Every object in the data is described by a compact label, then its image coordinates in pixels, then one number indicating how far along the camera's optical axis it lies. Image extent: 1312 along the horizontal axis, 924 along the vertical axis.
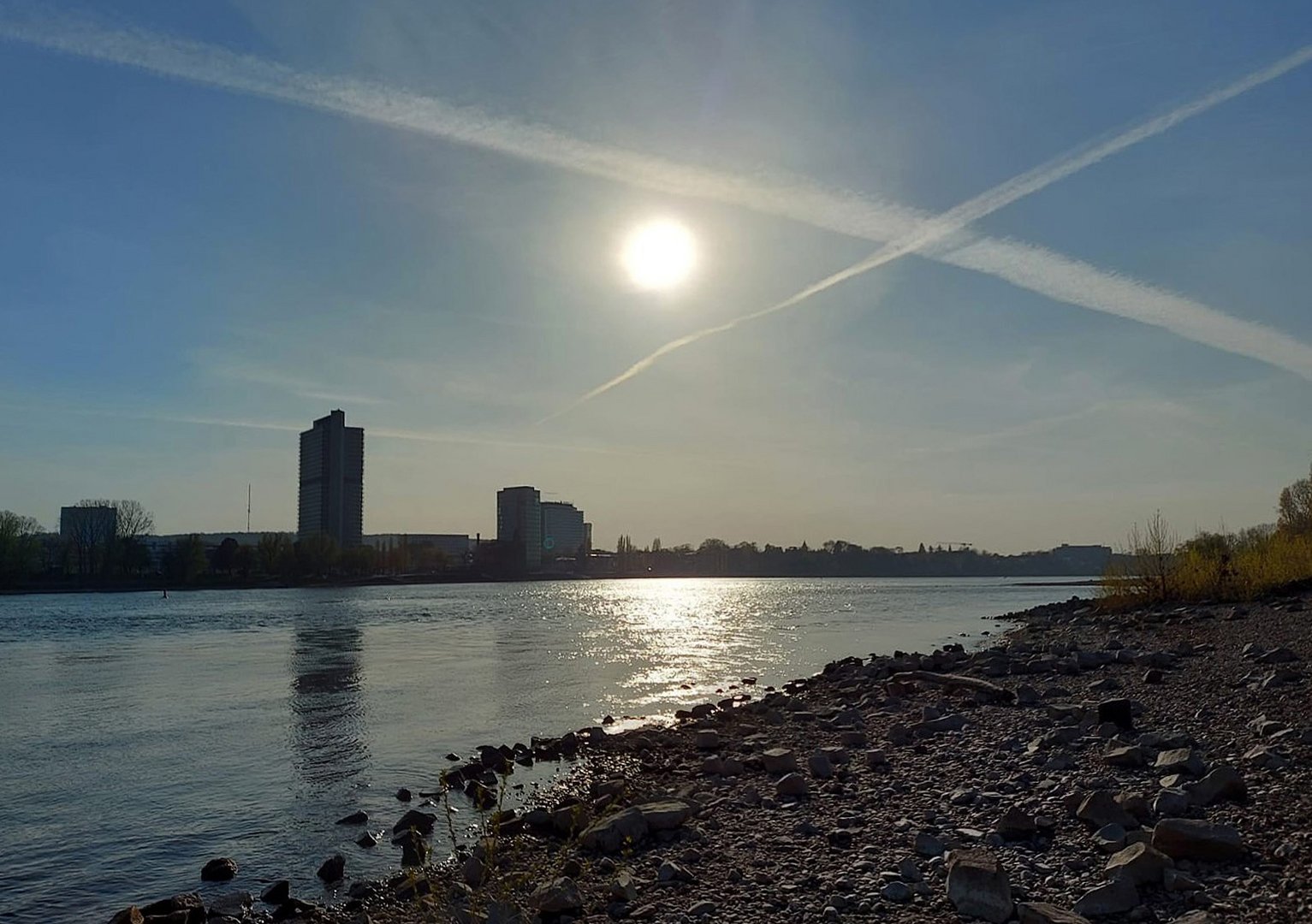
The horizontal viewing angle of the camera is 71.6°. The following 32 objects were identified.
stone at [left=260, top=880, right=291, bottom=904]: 10.62
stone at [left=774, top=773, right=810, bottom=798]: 11.91
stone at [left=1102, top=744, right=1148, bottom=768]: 10.97
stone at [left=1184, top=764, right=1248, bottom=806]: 8.95
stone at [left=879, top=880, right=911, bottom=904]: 7.65
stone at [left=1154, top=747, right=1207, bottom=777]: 10.09
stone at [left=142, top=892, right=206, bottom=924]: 9.84
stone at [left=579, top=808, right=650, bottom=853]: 10.27
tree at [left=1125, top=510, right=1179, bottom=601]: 42.09
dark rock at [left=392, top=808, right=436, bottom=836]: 12.97
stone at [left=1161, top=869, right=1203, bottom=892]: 7.04
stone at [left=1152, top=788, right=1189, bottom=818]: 8.83
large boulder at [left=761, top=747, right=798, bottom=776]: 13.46
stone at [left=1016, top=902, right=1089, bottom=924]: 6.54
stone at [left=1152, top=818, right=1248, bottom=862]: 7.52
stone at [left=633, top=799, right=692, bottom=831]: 10.55
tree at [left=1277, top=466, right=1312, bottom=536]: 58.72
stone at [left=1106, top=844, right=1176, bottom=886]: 7.23
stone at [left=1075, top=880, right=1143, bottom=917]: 6.88
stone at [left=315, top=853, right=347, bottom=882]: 11.37
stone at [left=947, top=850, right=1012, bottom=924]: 7.08
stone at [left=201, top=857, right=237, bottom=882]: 11.66
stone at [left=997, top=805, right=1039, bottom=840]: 8.80
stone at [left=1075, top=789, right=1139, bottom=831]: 8.73
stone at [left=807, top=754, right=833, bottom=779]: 12.80
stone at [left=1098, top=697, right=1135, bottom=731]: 13.20
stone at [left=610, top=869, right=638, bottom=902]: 8.49
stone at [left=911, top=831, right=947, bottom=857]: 8.63
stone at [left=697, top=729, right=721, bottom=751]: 16.77
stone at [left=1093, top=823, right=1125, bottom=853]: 8.17
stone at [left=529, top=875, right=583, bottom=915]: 8.27
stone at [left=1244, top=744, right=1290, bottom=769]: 9.85
